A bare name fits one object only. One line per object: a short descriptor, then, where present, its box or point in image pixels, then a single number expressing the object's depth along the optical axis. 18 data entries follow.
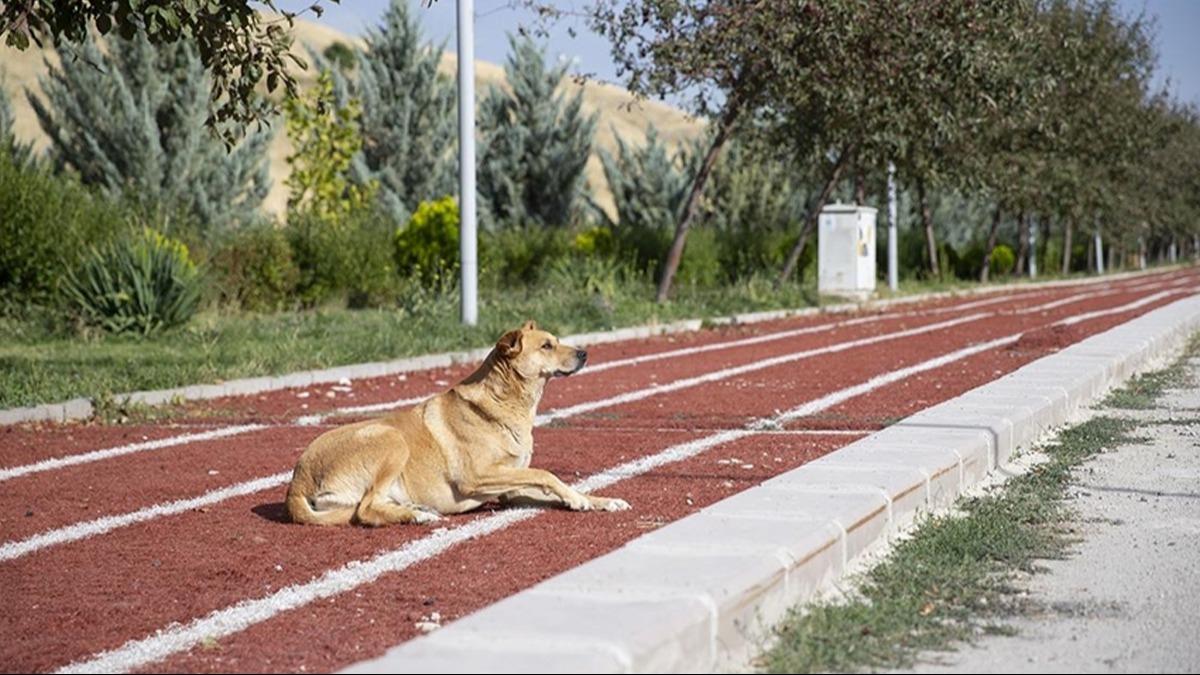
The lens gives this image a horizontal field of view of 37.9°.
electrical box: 37.94
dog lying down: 8.61
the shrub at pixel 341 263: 30.23
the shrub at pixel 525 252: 34.97
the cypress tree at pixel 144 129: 35.56
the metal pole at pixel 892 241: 43.62
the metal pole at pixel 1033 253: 65.46
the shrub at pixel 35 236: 23.97
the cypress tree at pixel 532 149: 43.34
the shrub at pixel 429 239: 32.22
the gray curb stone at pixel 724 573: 5.05
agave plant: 21.98
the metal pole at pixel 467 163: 22.75
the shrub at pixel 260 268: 28.95
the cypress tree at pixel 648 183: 44.66
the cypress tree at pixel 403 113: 42.41
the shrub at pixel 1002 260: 66.56
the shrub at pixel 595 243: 36.06
